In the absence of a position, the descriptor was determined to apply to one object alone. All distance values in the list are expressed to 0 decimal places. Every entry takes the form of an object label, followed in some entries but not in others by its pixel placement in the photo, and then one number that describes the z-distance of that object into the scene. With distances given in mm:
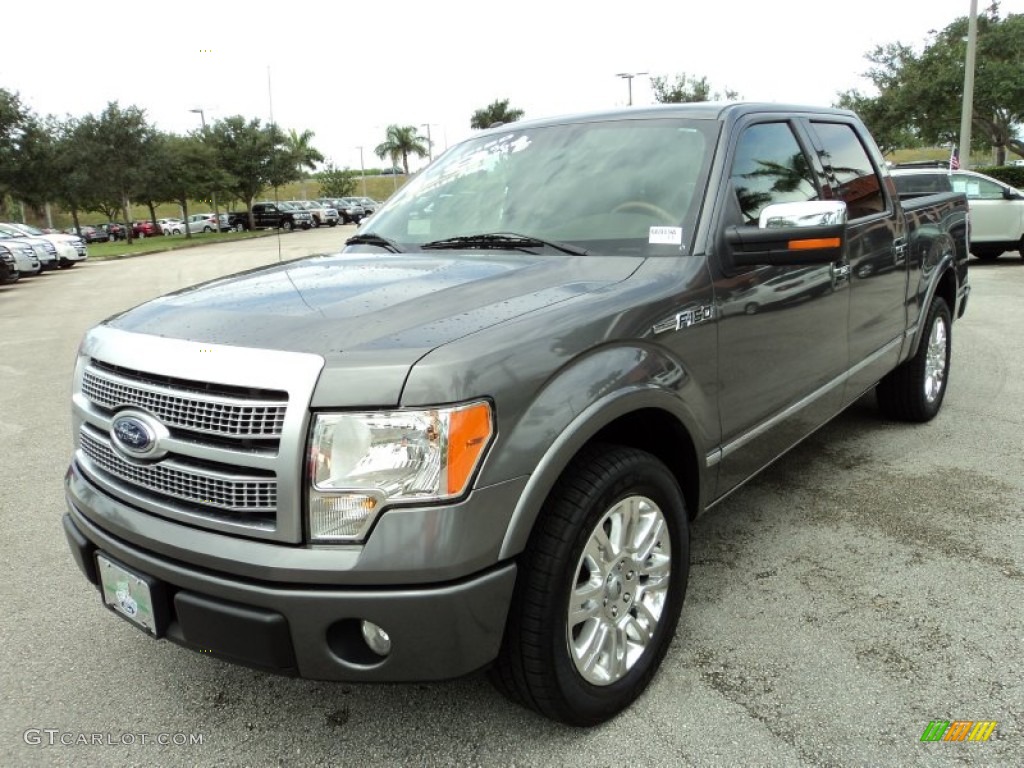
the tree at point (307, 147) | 60719
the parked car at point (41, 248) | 20198
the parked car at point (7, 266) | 17719
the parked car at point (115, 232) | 49106
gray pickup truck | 1859
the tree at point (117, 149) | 35188
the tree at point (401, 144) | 75688
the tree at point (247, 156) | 43812
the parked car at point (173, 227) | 51531
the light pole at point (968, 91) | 18406
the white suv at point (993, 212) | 13094
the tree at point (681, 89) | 39781
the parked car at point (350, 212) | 52188
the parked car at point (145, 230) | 50875
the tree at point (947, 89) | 28281
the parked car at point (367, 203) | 53138
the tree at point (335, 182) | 72625
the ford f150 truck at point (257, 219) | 42419
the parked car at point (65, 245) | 22697
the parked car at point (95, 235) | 48812
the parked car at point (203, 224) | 49688
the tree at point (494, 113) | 64938
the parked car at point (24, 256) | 18533
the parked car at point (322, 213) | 47438
